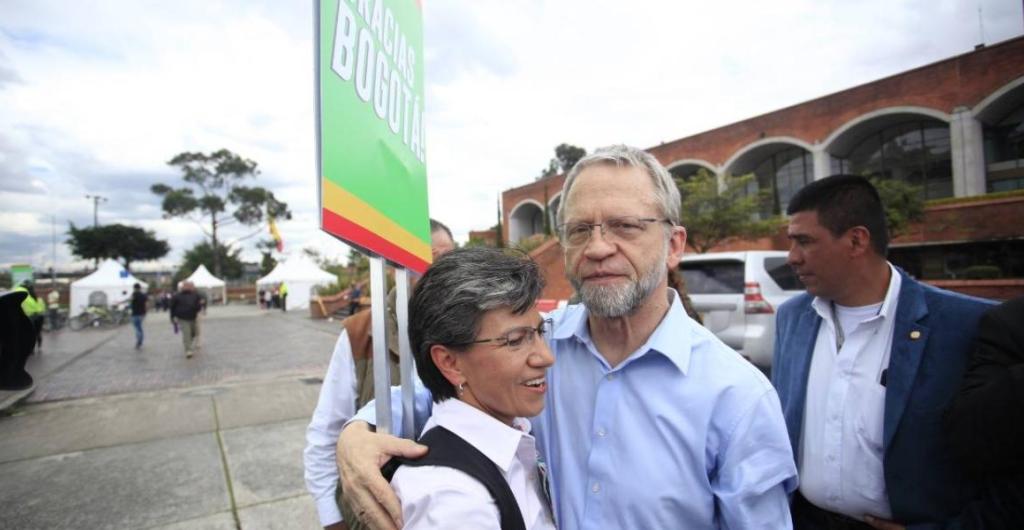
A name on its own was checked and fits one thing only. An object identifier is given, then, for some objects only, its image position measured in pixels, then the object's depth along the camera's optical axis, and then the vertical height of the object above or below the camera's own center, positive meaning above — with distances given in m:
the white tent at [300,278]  30.17 +0.43
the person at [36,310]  10.41 -0.38
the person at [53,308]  19.39 -0.60
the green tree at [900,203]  14.09 +1.87
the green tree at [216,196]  48.75 +9.08
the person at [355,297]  16.97 -0.45
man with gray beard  1.24 -0.35
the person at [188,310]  11.45 -0.49
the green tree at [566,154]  53.00 +13.35
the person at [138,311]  13.55 -0.56
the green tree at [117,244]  57.59 +5.56
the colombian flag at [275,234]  38.16 +3.93
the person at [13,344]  1.93 -0.19
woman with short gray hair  1.14 -0.20
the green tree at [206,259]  58.19 +3.39
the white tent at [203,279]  33.78 +0.61
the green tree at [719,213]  16.38 +2.00
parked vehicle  5.65 -0.22
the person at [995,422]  1.28 -0.40
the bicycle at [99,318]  21.18 -1.19
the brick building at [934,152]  14.76 +4.64
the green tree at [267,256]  60.92 +3.68
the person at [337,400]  2.01 -0.49
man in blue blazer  1.58 -0.35
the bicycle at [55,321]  19.62 -1.16
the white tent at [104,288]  25.47 +0.16
